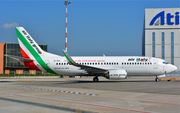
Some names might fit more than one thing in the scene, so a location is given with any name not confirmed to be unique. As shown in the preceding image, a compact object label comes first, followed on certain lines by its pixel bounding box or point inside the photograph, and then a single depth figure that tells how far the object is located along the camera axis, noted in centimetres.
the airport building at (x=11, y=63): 9281
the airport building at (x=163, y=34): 10394
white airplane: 3794
